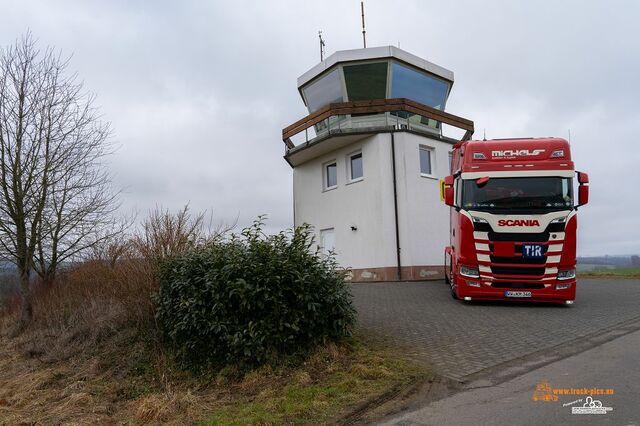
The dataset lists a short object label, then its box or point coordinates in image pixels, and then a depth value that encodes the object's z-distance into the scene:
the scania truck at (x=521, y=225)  9.98
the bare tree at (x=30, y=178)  9.52
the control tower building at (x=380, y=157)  17.67
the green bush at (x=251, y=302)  5.74
